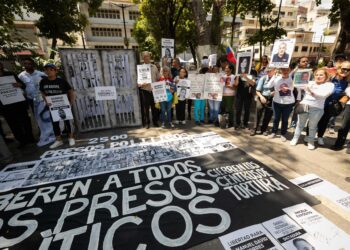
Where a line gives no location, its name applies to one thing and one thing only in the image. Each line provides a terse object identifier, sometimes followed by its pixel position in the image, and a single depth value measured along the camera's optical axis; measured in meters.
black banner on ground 2.28
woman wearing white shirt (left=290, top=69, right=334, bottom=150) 3.99
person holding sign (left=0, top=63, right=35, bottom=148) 4.81
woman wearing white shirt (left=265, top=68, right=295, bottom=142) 4.53
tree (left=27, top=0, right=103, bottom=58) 10.74
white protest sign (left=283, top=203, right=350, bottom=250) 2.11
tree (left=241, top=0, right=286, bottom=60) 12.77
